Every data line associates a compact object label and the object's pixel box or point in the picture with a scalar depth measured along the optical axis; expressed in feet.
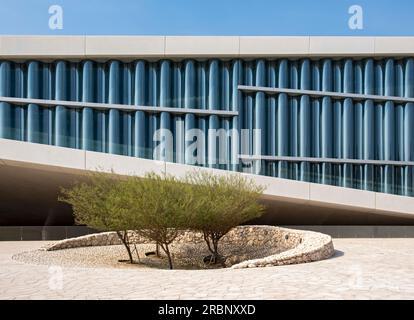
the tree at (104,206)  46.88
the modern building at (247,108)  74.38
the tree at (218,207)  47.78
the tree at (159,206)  44.60
